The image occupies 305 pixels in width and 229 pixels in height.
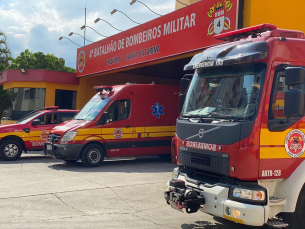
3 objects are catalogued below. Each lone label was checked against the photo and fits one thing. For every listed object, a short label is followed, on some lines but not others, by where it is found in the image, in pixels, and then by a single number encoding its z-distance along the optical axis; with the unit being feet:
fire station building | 37.22
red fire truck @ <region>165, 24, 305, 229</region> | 16.72
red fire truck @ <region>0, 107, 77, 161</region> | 44.93
